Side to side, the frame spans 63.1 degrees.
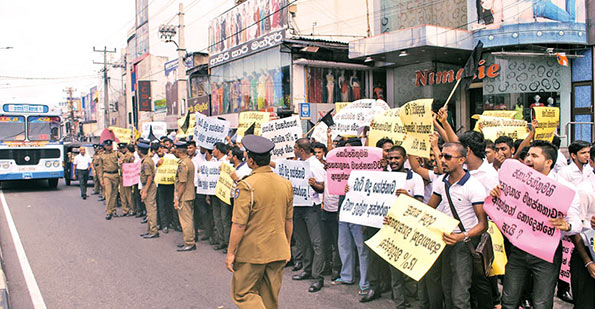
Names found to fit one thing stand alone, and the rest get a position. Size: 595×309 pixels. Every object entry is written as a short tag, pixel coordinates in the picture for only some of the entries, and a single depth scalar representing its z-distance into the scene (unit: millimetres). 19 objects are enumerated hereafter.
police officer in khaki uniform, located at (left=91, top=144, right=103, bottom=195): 16898
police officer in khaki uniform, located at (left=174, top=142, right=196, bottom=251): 8828
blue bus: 18328
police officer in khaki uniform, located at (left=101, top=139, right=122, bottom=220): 12578
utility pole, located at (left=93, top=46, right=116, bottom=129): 46478
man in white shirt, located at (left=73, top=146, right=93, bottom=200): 16344
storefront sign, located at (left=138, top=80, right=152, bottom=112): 43156
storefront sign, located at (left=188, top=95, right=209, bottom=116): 29641
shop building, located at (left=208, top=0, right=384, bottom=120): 21531
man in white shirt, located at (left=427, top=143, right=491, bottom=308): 4363
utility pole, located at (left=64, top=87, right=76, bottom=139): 94038
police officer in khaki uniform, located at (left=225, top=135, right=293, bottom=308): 4309
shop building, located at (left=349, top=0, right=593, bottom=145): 14688
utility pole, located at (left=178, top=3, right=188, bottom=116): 24433
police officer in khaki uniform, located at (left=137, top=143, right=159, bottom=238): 10000
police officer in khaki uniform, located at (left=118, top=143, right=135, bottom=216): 12969
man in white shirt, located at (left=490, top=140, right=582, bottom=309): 3883
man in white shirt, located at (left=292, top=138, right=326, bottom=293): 6738
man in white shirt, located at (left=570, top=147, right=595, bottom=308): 4180
